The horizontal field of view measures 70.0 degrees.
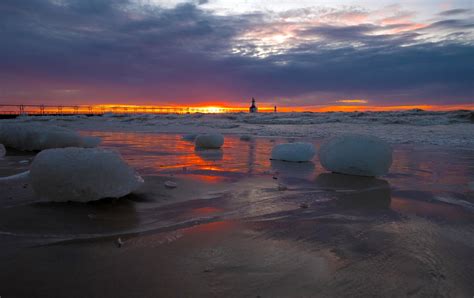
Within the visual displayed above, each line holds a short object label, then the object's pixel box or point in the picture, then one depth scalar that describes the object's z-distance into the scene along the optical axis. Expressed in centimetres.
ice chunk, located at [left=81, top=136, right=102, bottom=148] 576
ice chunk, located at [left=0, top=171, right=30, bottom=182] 298
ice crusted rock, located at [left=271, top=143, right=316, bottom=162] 469
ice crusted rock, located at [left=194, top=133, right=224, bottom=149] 637
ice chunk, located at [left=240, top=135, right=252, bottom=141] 892
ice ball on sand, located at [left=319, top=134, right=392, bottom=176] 355
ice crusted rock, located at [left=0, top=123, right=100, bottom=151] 536
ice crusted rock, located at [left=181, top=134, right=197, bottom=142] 844
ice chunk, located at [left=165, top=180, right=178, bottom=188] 288
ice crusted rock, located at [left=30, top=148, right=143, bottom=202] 224
